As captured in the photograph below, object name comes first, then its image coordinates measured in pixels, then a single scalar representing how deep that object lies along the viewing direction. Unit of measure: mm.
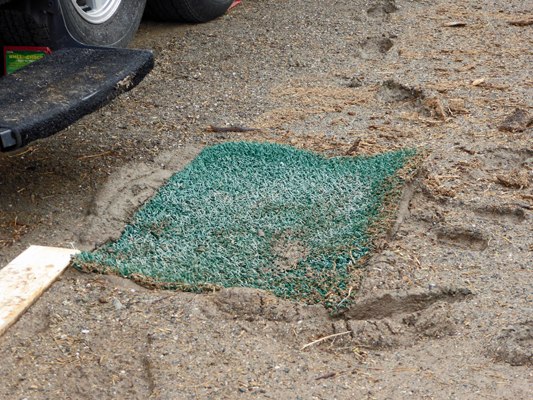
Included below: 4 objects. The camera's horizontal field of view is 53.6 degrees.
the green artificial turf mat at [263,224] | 2221
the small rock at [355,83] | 3962
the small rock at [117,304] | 2045
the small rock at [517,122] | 3193
